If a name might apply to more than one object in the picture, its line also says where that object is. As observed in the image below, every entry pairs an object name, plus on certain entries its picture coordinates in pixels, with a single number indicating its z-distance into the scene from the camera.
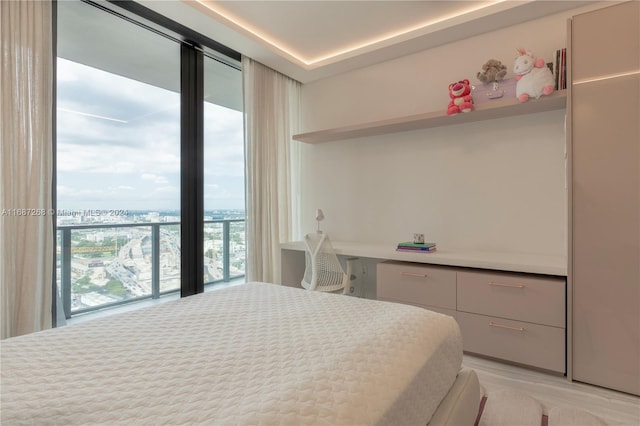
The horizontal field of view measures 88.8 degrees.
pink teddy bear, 2.59
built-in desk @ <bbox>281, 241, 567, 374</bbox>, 2.05
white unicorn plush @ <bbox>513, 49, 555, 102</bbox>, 2.23
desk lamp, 3.52
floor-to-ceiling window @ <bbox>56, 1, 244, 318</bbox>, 2.31
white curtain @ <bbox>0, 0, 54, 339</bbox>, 1.90
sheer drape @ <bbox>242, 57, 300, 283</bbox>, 3.35
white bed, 0.80
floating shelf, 2.36
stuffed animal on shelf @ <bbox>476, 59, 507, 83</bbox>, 2.51
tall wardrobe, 1.83
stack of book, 2.70
